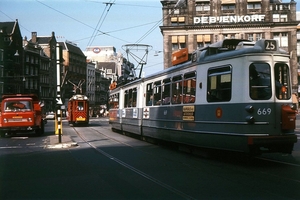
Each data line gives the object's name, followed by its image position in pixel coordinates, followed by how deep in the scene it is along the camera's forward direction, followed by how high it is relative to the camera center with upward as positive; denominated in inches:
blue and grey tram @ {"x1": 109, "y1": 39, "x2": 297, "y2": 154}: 396.8 +13.5
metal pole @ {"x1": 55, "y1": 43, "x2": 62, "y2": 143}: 656.4 +30.9
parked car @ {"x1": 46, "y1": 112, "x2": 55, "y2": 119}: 2610.2 -33.2
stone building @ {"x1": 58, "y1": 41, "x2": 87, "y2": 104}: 3870.6 +460.0
